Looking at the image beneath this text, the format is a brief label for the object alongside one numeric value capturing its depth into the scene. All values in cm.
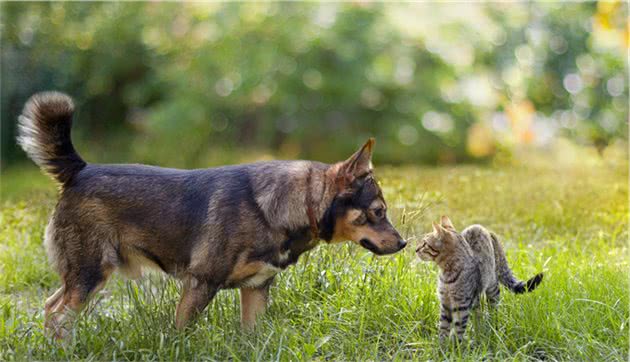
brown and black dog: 924
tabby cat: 909
